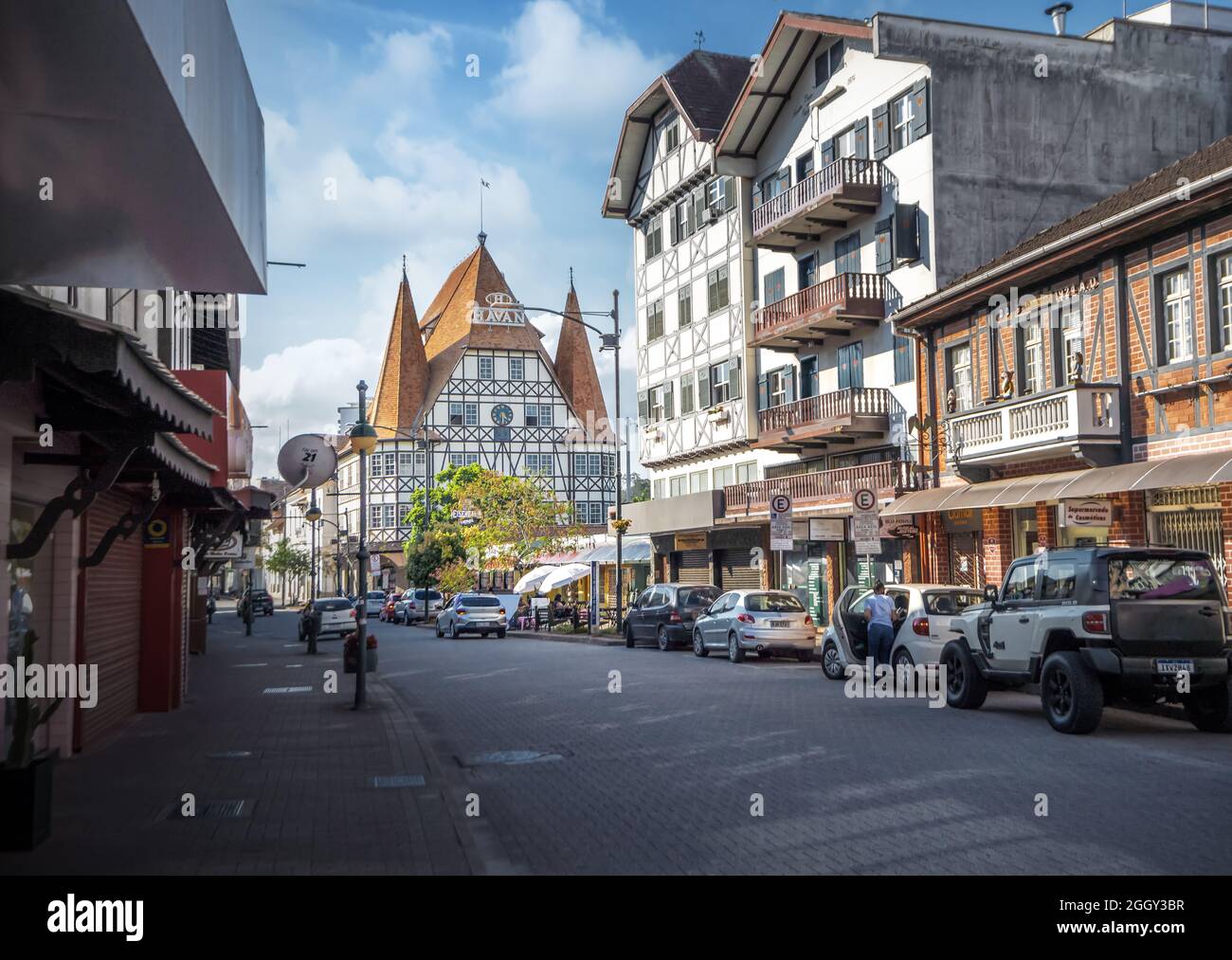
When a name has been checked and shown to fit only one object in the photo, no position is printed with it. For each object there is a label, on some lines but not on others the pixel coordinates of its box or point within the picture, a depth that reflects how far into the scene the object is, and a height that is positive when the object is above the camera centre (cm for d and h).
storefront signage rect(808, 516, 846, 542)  3116 +86
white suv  1303 -81
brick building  2116 +336
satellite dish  2030 +174
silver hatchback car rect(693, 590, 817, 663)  2612 -134
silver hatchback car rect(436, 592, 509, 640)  4209 -167
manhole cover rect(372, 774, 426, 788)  1087 -186
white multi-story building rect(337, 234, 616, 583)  8075 +918
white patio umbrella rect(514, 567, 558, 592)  5178 -61
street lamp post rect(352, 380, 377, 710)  1753 +16
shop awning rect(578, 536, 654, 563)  4744 +42
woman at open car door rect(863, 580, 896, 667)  1966 -103
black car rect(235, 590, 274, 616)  8419 -246
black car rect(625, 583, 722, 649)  3133 -122
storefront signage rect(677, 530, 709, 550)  4545 +79
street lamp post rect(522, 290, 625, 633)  3692 +648
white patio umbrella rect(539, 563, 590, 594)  4909 -45
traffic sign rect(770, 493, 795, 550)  2606 +82
